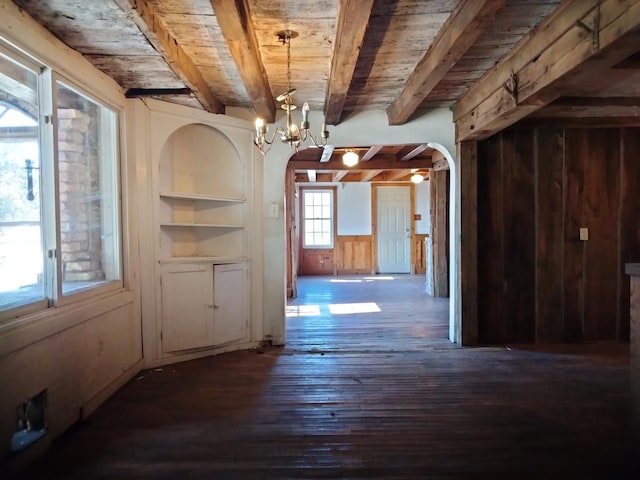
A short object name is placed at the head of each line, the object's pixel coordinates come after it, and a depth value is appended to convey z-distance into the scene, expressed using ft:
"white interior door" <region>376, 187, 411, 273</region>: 34.14
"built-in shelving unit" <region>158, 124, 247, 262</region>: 13.10
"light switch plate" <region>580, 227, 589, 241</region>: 13.60
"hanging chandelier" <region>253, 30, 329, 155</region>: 8.50
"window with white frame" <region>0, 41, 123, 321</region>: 6.95
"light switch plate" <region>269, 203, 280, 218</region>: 13.55
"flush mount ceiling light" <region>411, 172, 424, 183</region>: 29.22
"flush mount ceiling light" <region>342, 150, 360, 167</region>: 20.17
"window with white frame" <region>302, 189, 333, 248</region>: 34.42
